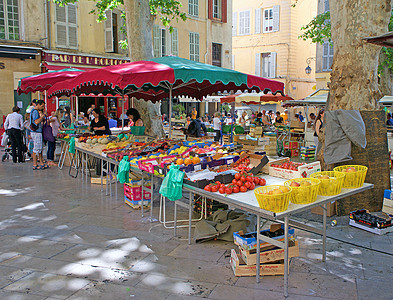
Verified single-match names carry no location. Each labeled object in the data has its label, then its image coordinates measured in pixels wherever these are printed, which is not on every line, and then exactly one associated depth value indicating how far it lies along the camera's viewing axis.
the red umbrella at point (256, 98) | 14.51
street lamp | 27.73
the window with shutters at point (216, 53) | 24.78
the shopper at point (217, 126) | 15.49
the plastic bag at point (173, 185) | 4.50
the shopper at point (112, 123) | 14.96
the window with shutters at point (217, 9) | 24.52
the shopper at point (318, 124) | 9.43
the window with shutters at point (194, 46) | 23.25
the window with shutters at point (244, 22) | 29.69
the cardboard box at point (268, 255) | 3.78
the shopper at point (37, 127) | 9.44
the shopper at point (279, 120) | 17.45
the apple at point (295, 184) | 3.62
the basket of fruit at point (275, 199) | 3.27
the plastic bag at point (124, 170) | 5.76
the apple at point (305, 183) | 3.66
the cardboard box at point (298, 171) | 4.39
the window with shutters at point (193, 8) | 22.94
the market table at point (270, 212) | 3.37
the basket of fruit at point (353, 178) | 4.22
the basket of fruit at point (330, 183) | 3.86
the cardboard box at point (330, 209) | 5.80
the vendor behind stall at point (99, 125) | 9.30
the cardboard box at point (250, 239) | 3.79
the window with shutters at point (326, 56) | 24.62
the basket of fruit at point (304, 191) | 3.56
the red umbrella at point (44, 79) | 10.40
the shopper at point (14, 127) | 10.30
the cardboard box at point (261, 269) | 3.78
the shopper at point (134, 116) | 9.88
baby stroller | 11.08
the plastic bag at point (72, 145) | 8.91
